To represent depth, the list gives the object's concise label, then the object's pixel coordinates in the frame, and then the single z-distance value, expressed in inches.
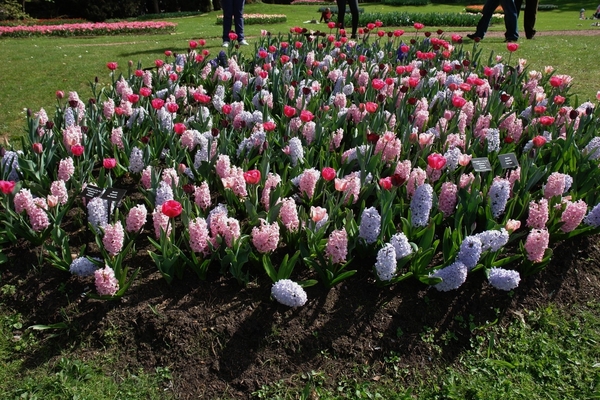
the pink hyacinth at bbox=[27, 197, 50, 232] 120.2
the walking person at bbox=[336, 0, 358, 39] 387.5
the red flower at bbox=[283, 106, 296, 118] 153.6
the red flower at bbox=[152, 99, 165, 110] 156.0
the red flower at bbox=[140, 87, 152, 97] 173.0
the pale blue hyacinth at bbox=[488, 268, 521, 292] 110.1
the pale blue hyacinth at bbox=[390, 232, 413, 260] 110.7
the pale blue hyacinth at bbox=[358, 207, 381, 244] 113.0
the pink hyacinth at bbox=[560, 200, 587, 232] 121.6
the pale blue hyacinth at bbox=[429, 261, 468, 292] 109.3
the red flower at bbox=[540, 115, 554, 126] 158.4
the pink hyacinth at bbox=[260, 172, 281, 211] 130.4
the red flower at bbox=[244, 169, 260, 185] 114.2
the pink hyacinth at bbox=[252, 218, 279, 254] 110.5
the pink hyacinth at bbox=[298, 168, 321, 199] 131.2
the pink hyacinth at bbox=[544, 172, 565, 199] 132.3
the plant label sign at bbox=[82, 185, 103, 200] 115.1
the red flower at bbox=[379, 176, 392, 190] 113.4
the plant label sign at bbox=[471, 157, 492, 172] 128.3
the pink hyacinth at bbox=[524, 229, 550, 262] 113.3
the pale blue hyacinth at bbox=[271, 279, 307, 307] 104.5
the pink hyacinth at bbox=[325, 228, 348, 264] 109.2
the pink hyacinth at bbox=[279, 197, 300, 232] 118.7
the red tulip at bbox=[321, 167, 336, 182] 113.5
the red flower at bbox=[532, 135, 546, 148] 137.5
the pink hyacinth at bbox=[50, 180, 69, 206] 128.4
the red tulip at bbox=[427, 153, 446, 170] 118.7
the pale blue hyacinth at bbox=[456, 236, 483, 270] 109.6
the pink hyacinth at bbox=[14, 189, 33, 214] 121.0
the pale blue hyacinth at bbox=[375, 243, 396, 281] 105.6
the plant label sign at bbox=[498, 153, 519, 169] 131.8
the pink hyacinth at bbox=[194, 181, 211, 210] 128.6
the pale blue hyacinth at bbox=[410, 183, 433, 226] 122.3
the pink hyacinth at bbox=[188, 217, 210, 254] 112.2
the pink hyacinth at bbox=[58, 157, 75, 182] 140.3
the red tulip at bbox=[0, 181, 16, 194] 109.4
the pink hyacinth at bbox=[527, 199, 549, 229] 123.0
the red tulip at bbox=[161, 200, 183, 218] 97.5
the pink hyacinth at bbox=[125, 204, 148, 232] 119.0
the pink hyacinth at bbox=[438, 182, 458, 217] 130.0
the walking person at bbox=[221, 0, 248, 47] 355.6
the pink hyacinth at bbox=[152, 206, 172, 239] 118.4
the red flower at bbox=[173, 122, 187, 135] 147.3
